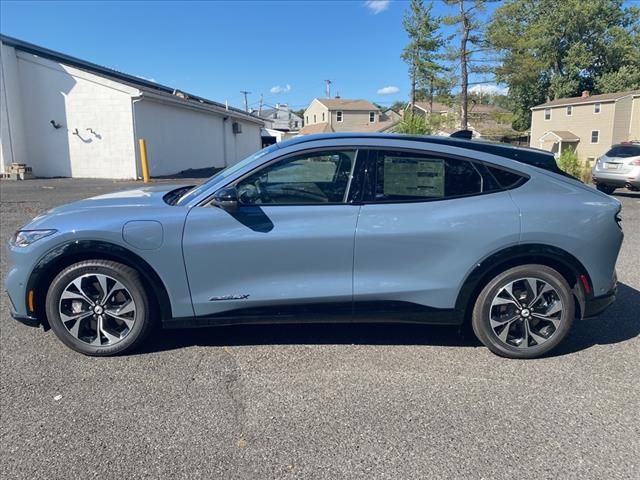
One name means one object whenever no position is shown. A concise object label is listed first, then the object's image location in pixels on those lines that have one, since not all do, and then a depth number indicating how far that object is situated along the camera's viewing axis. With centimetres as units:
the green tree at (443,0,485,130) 2586
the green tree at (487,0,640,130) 4769
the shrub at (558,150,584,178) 1644
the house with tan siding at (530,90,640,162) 3873
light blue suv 335
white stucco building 1802
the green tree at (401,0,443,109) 3581
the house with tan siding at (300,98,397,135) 5778
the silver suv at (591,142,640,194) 1302
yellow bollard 1700
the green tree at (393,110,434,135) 1559
